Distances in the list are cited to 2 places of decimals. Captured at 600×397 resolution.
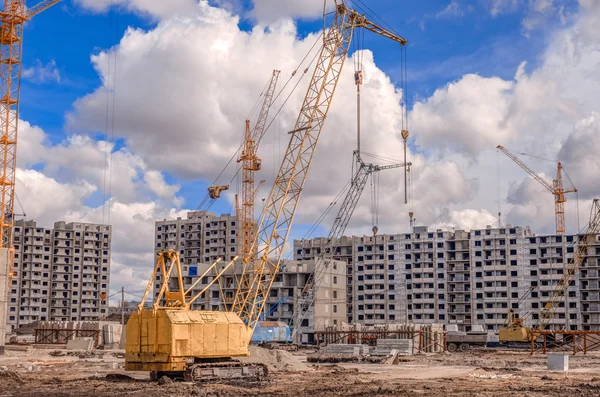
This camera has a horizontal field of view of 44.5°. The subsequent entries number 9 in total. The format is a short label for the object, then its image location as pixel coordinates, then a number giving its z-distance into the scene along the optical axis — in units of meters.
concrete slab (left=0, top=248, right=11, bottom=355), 56.62
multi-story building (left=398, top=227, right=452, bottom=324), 163.50
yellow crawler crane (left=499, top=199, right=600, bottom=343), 94.86
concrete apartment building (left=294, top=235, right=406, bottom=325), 168.75
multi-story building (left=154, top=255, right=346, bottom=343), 126.75
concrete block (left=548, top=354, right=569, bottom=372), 47.44
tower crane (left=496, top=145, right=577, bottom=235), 173.25
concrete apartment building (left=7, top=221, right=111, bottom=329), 192.25
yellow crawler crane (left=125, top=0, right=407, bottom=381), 34.16
